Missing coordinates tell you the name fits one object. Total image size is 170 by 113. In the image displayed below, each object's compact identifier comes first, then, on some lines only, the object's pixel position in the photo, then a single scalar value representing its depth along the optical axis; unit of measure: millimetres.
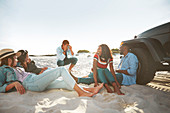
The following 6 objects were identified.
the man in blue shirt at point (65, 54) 4840
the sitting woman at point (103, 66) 2900
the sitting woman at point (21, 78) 2234
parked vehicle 2811
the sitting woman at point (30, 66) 3474
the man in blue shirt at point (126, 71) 2994
